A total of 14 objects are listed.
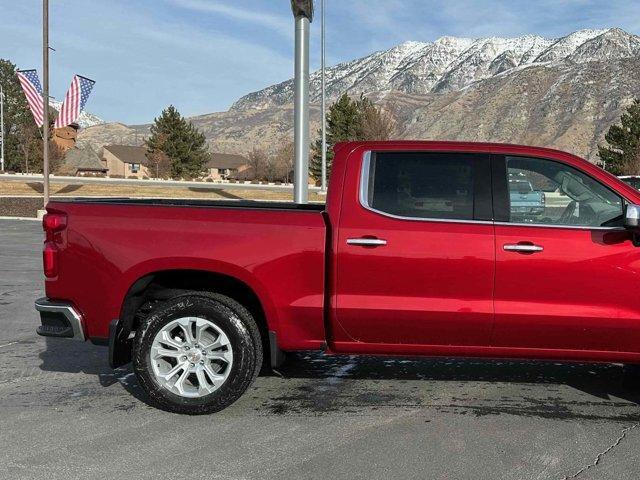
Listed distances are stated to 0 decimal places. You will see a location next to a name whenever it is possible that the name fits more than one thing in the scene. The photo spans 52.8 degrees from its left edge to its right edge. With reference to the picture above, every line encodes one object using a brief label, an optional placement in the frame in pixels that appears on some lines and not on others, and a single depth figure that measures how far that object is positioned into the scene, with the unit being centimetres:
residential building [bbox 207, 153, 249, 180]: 12825
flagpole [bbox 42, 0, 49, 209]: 2427
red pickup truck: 423
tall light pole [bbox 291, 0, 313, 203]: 1028
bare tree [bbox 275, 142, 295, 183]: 8512
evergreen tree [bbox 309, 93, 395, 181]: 5688
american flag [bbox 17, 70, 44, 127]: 2545
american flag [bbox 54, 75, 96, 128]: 2658
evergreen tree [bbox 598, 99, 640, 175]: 4849
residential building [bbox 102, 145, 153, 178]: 12575
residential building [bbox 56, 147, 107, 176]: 10462
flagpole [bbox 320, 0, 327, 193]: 3384
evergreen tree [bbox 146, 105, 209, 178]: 6950
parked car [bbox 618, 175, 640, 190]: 1663
